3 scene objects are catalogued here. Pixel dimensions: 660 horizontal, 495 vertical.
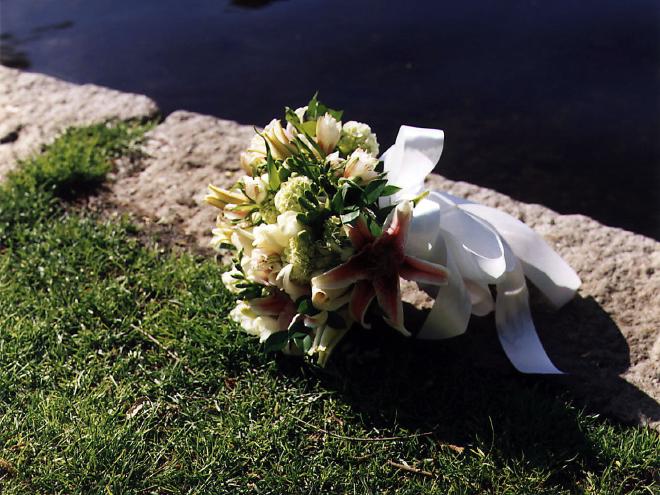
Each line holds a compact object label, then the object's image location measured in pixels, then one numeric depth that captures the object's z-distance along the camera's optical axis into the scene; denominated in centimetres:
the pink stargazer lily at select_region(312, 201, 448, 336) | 220
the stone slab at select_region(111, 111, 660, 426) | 239
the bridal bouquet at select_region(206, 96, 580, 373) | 221
